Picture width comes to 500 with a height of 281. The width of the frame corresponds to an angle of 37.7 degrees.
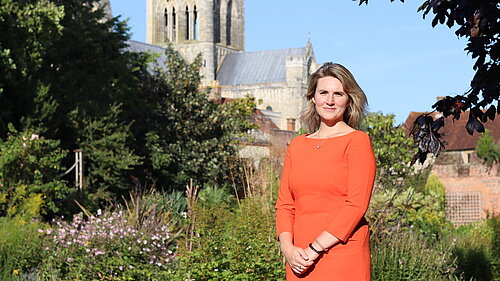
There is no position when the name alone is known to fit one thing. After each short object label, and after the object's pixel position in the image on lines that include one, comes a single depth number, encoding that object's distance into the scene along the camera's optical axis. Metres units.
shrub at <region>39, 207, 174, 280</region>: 8.31
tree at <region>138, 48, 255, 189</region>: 21.44
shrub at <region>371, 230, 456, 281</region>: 8.03
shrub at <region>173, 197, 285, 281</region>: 7.24
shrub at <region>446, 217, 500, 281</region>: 10.73
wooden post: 16.51
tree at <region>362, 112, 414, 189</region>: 16.83
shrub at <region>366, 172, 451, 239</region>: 9.73
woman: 3.60
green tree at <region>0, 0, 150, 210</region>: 16.25
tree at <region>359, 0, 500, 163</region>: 3.76
